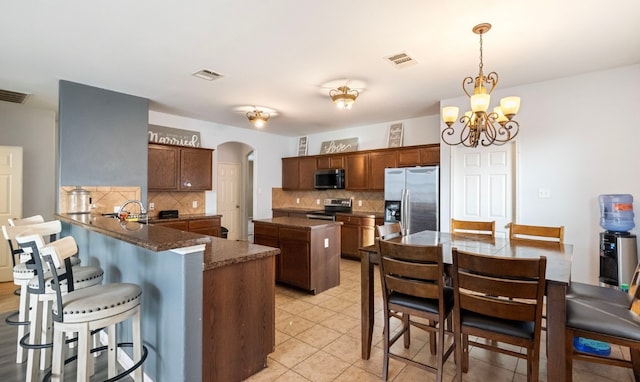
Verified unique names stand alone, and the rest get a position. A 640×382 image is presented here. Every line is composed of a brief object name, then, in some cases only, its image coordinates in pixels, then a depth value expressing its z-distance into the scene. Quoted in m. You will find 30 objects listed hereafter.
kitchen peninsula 1.69
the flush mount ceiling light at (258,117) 4.67
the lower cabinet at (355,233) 5.56
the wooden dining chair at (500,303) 1.62
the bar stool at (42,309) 1.98
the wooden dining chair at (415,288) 1.88
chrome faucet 3.18
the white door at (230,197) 7.12
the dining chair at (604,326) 1.64
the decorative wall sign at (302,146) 7.27
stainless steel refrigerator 4.62
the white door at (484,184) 3.87
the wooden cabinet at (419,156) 4.95
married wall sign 5.04
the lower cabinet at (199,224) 4.71
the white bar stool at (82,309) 1.53
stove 6.04
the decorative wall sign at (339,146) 6.46
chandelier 2.31
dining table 1.66
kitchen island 3.75
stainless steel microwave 6.22
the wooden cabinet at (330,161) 6.34
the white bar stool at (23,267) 2.18
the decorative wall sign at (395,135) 5.73
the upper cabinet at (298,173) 6.78
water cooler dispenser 2.97
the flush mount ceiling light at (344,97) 3.66
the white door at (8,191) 4.38
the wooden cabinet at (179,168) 4.81
